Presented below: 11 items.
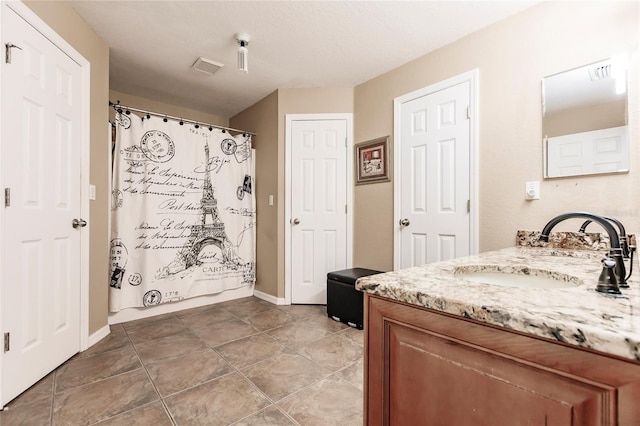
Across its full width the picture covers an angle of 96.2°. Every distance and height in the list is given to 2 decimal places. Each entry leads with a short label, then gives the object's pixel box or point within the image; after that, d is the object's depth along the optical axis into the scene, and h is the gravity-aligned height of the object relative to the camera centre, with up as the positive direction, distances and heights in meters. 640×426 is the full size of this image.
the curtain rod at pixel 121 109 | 2.55 +0.96
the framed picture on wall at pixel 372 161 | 2.76 +0.54
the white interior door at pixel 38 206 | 1.46 +0.05
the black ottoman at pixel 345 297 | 2.47 -0.74
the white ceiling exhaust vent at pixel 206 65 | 2.57 +1.38
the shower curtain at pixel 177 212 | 2.62 +0.03
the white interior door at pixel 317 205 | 3.11 +0.11
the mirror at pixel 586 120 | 1.55 +0.55
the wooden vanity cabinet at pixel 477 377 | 0.41 -0.28
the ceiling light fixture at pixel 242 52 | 2.21 +1.27
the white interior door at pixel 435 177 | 2.21 +0.32
